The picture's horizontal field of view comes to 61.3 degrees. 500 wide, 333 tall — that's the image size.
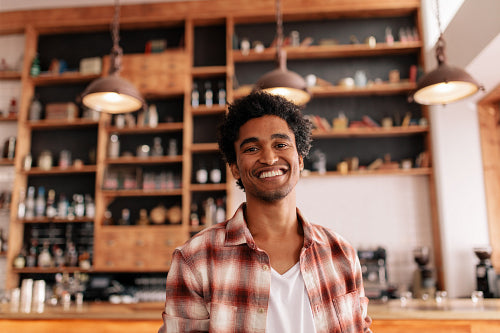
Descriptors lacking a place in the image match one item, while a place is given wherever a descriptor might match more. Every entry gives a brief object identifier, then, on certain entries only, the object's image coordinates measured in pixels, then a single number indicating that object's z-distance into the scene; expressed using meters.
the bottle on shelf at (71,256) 4.67
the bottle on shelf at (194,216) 4.62
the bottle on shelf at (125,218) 4.77
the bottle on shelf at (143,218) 4.75
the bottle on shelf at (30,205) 4.83
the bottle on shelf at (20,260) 4.68
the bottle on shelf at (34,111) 5.00
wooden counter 2.74
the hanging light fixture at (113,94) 2.98
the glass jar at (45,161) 4.94
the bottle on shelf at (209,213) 4.62
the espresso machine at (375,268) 3.97
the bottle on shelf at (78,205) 4.74
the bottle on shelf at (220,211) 4.62
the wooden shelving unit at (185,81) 4.63
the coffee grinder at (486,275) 3.89
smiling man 1.27
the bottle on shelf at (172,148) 4.81
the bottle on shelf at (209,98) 4.81
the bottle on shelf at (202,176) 4.71
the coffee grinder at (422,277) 4.06
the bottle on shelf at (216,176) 4.71
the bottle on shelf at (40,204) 4.83
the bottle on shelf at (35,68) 5.09
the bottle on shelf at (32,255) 4.71
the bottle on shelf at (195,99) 4.83
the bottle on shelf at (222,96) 4.84
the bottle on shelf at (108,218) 4.71
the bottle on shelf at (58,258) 4.69
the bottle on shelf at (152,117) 4.81
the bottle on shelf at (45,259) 4.69
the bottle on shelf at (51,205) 4.77
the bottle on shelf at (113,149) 4.85
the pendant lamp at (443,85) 2.65
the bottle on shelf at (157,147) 4.82
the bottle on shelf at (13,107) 5.20
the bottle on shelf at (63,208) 4.79
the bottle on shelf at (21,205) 4.80
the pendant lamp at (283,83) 2.98
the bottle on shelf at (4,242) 4.91
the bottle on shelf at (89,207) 4.71
